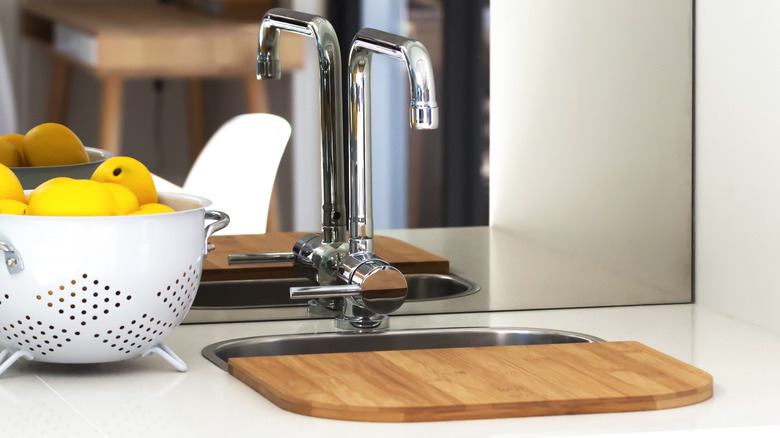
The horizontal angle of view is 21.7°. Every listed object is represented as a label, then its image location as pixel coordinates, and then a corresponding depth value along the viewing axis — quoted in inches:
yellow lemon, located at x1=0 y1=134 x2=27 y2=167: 76.6
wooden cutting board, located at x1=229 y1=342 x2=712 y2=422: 65.3
